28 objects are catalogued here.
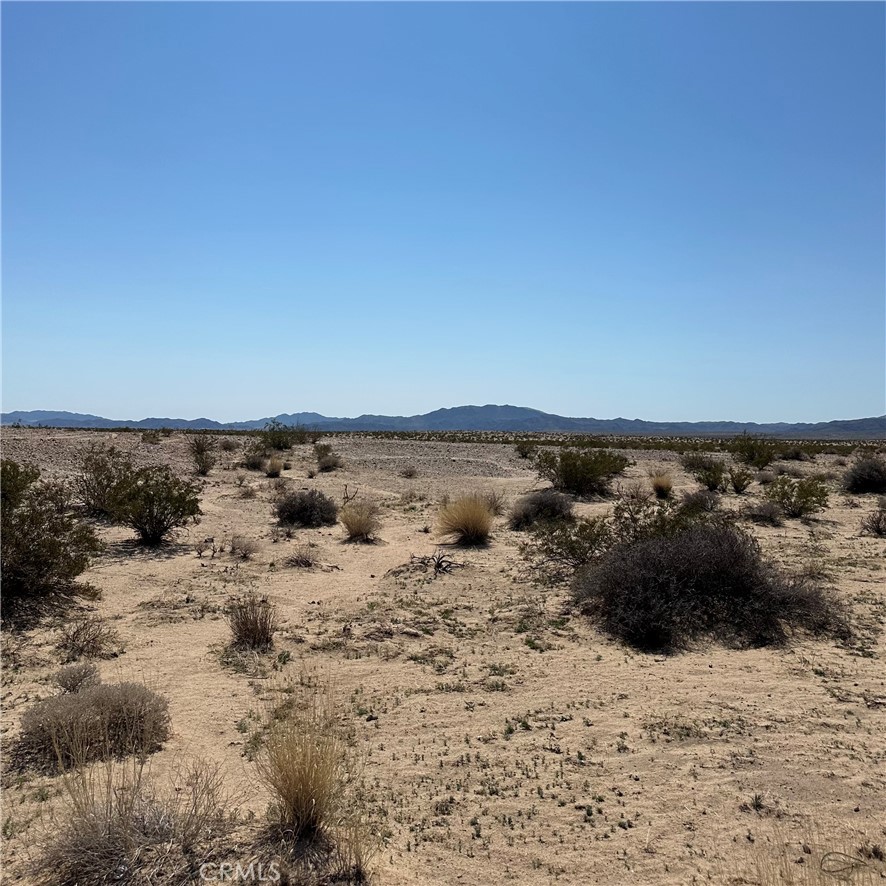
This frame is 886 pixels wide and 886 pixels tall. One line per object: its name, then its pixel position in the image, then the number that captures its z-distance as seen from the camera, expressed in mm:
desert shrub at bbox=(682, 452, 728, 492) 20156
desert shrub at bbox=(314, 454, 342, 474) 24734
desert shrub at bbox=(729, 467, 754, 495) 19562
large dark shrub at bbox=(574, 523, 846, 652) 7516
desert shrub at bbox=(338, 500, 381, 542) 12945
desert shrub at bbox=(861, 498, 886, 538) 13438
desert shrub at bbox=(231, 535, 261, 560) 11261
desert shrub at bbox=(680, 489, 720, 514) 15785
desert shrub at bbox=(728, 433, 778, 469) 27562
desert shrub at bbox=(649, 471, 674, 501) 19556
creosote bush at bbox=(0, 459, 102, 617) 7664
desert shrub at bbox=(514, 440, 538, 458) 33219
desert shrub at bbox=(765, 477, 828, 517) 15188
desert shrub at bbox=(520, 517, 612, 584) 10266
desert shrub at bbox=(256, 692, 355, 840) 3717
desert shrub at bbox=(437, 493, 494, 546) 12383
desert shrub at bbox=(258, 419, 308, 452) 31984
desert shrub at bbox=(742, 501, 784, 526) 14570
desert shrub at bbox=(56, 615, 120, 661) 6590
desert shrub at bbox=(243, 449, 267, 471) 24469
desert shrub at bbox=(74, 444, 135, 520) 12703
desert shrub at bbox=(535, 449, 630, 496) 19469
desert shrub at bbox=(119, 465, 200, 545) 11570
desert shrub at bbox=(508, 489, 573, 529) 14562
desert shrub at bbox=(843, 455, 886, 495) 20047
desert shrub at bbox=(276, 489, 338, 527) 14359
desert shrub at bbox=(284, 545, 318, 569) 10852
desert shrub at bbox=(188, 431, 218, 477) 21856
